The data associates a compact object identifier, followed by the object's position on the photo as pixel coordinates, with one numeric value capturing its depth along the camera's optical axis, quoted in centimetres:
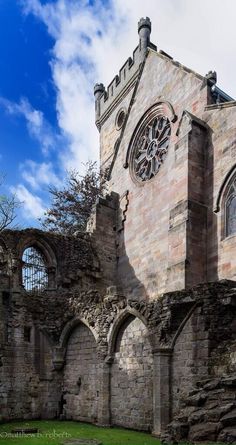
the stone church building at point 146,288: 1098
